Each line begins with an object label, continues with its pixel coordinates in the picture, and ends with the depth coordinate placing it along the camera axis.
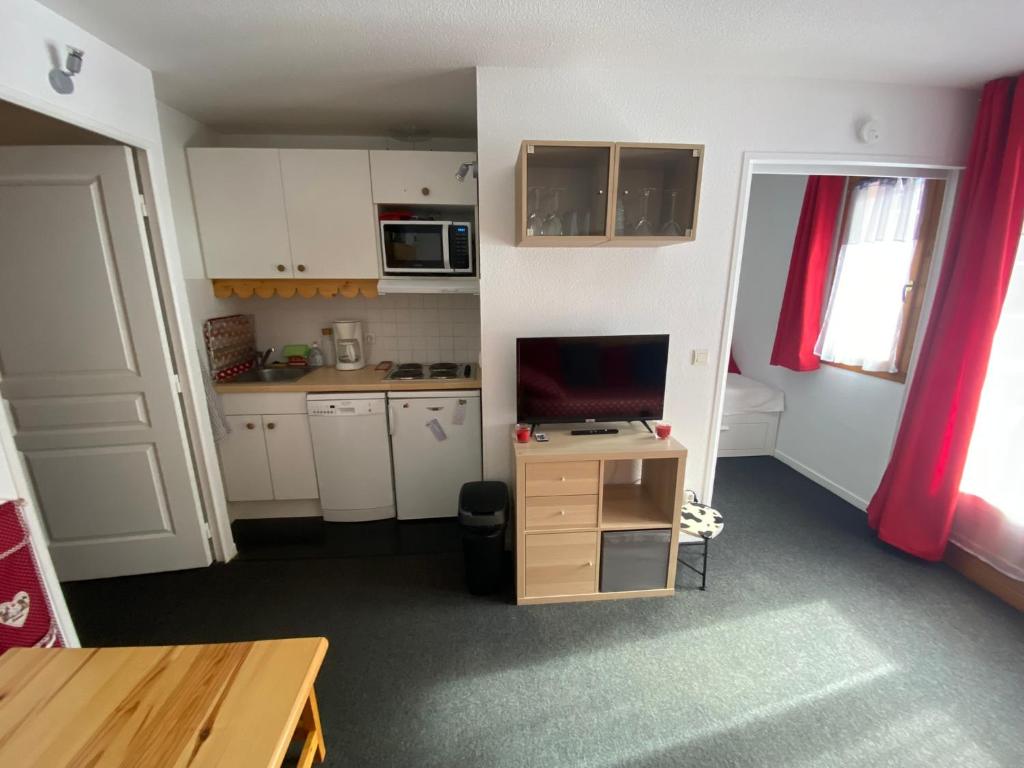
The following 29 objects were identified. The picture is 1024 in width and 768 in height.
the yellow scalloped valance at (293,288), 2.61
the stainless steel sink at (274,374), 2.80
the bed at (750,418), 3.49
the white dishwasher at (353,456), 2.53
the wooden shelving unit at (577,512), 1.93
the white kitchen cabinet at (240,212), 2.43
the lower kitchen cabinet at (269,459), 2.55
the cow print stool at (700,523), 2.04
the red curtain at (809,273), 2.98
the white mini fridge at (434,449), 2.55
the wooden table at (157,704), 0.74
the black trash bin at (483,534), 2.01
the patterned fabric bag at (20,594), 1.15
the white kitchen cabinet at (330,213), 2.47
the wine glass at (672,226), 1.87
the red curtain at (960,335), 1.93
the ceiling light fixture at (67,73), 1.49
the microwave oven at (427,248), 2.55
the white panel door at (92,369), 1.83
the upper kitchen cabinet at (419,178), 2.49
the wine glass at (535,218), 1.88
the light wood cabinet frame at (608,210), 1.72
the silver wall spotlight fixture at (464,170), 2.49
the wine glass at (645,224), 1.88
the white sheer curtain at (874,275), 2.57
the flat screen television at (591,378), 2.06
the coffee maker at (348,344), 2.84
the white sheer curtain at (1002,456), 1.99
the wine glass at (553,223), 1.90
